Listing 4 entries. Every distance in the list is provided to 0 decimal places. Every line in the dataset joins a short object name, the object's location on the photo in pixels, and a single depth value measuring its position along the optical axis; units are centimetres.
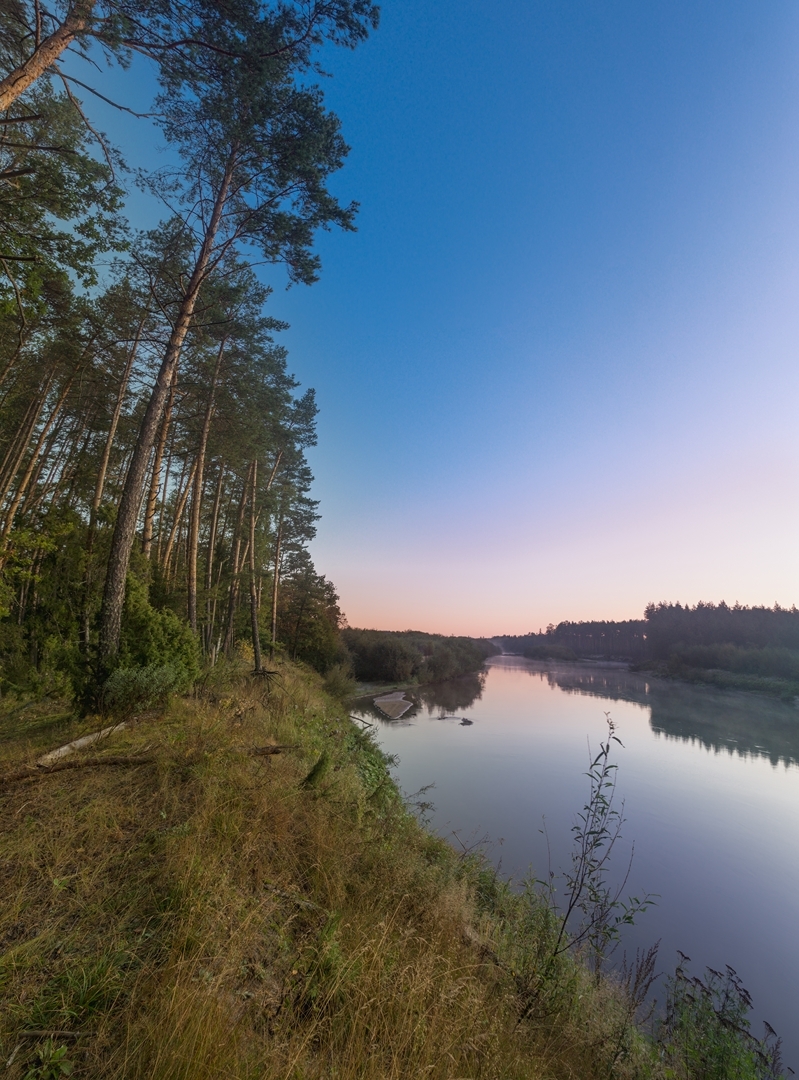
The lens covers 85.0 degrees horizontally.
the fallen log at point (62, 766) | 432
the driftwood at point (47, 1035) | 196
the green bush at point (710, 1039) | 393
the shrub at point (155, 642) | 680
